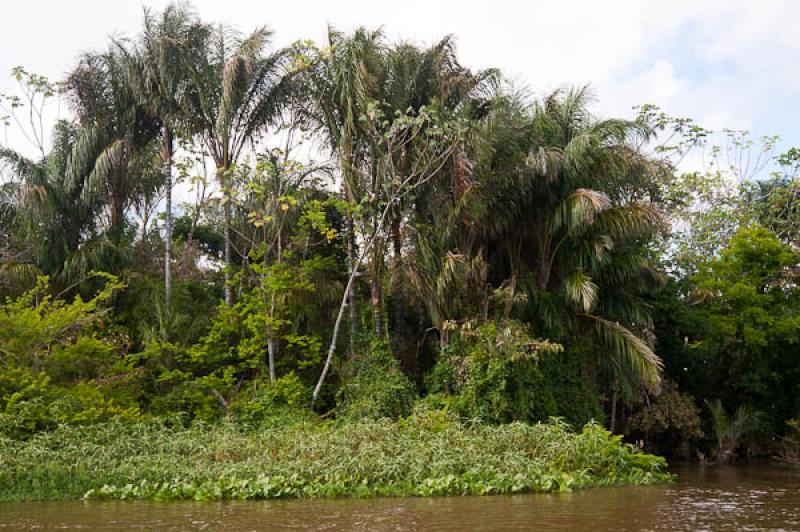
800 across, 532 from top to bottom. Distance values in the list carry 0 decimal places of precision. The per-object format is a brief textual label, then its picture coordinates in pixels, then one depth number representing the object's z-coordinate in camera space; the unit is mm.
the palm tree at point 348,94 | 16875
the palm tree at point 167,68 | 18219
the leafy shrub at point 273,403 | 16481
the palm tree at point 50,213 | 18031
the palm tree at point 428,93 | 17281
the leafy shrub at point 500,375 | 15250
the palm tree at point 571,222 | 16094
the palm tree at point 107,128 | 18453
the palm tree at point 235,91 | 18078
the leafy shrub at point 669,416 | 18891
